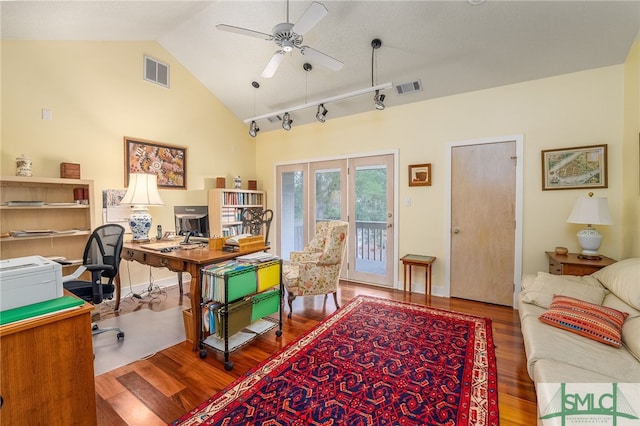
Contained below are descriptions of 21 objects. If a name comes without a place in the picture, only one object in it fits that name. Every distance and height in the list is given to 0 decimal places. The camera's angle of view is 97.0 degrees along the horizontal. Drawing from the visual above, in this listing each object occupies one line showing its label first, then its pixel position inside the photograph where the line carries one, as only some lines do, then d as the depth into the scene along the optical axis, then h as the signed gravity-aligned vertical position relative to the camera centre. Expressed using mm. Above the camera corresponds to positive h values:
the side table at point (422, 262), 3550 -702
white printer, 1214 -328
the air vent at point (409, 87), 3607 +1555
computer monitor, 3014 -128
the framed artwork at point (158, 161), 3824 +688
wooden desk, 2277 -448
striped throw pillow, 1710 -733
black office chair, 2406 -489
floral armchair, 3094 -724
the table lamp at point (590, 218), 2580 -121
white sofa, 1424 -810
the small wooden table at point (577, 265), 2529 -535
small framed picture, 3822 +442
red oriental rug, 1618 -1182
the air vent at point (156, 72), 3908 +1942
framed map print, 2916 +407
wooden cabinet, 1147 -703
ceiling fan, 2012 +1367
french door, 4219 +30
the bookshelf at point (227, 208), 4562 +1
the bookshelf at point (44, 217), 2891 -80
